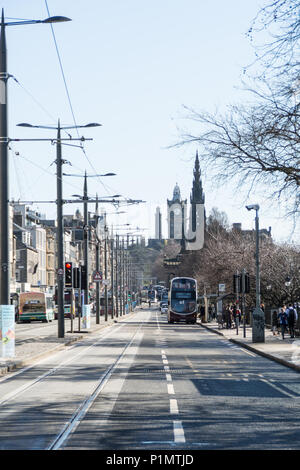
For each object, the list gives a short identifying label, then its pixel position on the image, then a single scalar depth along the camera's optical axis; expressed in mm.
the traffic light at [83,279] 40781
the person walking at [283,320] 35562
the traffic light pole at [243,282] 36656
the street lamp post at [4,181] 21562
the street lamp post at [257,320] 32656
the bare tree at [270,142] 20312
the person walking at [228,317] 52219
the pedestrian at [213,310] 77800
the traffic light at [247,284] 37000
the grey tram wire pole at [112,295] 78912
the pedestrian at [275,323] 42262
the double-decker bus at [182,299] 65562
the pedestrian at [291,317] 34594
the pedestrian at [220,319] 54169
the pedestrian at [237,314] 44178
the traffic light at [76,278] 40344
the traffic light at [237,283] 38500
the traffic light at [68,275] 36681
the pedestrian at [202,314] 71500
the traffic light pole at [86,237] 41484
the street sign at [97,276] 50562
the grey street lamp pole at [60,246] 34562
